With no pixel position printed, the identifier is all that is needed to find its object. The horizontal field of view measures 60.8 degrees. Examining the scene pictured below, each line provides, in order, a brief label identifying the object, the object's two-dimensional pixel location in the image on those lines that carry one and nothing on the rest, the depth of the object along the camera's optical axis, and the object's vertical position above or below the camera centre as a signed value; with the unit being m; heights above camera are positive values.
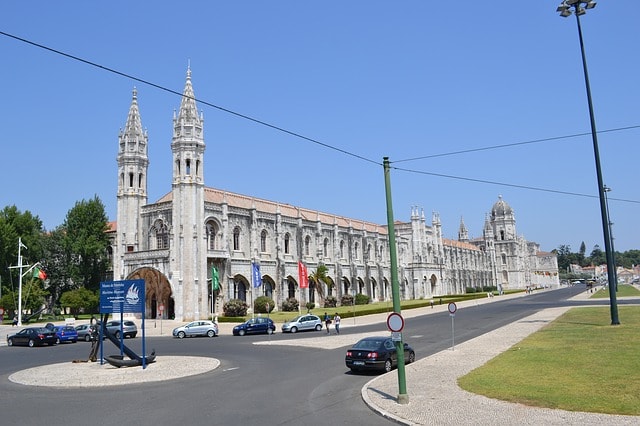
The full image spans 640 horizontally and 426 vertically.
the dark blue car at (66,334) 36.53 -2.28
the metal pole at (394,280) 13.03 +0.08
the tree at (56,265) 70.88 +4.54
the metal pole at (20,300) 52.28 +0.13
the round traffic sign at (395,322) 13.09 -0.92
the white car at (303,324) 40.72 -2.71
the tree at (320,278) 66.84 +1.13
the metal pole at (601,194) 29.19 +4.32
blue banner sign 23.03 +0.00
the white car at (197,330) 38.69 -2.59
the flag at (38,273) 56.06 +2.84
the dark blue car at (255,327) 39.41 -2.65
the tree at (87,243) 67.12 +6.90
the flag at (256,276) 51.84 +1.35
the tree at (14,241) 64.69 +7.47
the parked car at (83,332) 37.88 -2.32
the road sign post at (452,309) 24.86 -1.28
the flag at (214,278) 51.25 +1.34
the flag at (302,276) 53.66 +1.19
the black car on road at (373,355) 18.52 -2.41
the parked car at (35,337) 34.44 -2.31
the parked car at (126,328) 38.34 -2.25
